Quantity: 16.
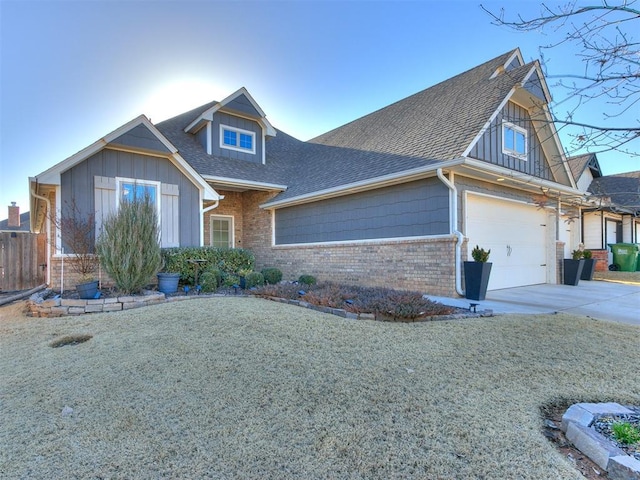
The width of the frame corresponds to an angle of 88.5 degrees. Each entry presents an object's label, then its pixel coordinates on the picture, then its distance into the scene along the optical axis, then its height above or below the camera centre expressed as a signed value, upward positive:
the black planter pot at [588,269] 11.72 -1.05
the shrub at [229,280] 8.17 -0.94
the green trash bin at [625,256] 14.61 -0.72
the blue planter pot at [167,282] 7.55 -0.88
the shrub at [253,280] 8.20 -0.93
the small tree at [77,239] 7.47 +0.13
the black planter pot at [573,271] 10.38 -0.97
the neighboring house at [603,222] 15.78 +0.95
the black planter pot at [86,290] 6.40 -0.89
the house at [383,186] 7.93 +1.57
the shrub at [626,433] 2.17 -1.31
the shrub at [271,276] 9.16 -0.92
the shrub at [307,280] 8.72 -1.01
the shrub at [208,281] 7.57 -0.88
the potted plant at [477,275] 7.21 -0.75
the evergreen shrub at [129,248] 6.41 -0.07
